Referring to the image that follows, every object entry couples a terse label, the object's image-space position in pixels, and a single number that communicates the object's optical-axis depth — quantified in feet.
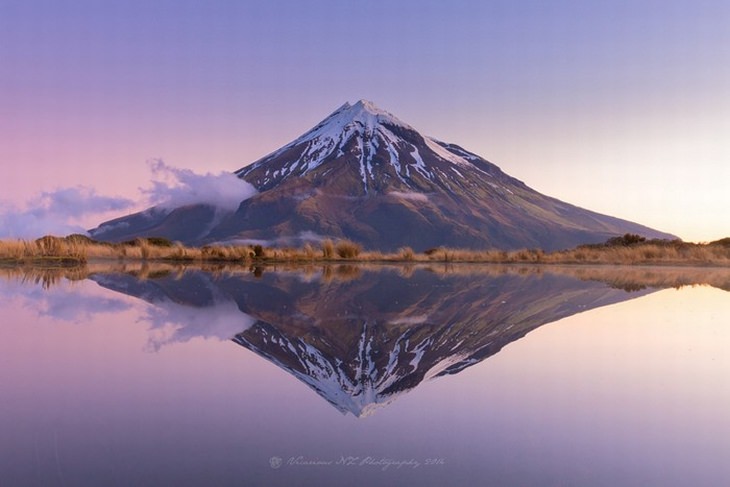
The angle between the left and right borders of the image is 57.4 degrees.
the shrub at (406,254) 102.22
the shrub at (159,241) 124.92
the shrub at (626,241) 133.69
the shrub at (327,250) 98.12
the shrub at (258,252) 94.27
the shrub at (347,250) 101.40
